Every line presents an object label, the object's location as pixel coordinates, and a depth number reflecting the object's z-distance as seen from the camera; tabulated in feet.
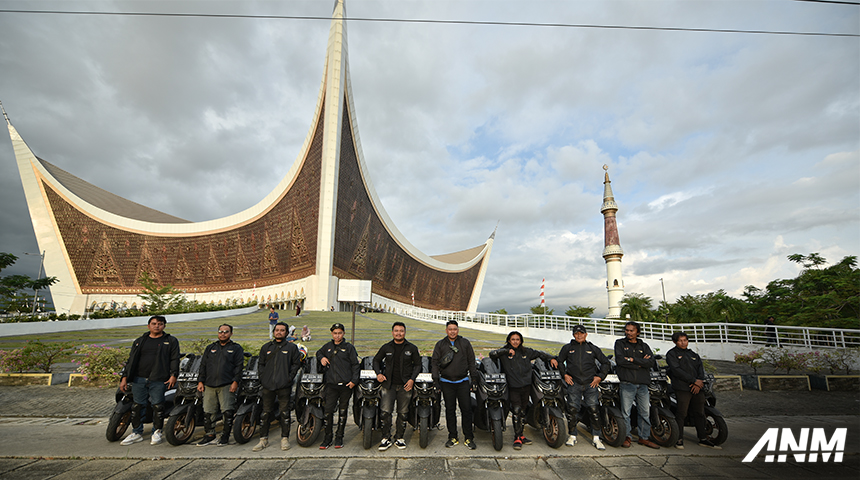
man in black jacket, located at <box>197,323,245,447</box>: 12.97
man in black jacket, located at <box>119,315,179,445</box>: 12.98
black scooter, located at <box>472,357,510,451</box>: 12.35
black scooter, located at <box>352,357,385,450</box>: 12.31
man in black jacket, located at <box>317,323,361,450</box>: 12.61
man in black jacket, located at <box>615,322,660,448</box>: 13.00
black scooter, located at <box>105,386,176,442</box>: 12.98
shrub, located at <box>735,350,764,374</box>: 24.85
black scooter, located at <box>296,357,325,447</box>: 12.78
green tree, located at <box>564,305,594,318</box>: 101.40
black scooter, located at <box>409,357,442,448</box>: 12.34
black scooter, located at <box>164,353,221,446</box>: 12.94
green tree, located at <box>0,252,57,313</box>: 59.41
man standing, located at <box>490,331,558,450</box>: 12.72
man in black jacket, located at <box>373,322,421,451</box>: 12.53
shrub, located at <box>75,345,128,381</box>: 21.21
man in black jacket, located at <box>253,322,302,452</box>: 12.71
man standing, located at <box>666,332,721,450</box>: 12.89
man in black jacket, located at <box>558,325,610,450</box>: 12.98
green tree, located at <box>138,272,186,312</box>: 70.46
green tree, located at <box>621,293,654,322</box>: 77.08
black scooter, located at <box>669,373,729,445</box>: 12.62
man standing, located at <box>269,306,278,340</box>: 37.93
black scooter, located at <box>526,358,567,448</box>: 12.41
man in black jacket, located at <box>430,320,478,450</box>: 12.60
